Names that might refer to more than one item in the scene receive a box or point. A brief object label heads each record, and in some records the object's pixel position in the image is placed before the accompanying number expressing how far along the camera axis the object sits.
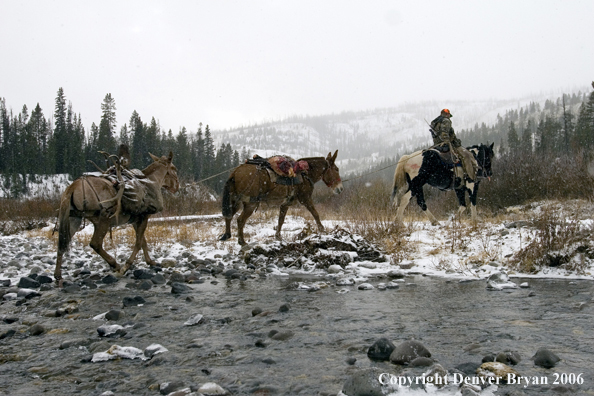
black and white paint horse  10.64
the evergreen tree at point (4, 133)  77.56
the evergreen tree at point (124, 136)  82.24
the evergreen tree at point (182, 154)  74.50
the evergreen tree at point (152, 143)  71.56
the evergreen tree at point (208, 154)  85.34
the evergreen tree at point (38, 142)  76.81
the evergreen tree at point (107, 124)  69.67
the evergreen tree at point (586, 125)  61.44
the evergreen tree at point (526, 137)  80.03
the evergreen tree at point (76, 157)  76.56
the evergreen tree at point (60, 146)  78.50
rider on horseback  10.48
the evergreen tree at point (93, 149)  74.88
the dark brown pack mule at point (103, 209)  6.09
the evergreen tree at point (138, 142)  70.21
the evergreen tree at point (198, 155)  85.04
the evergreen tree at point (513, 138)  81.78
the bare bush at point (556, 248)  5.95
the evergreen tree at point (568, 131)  73.25
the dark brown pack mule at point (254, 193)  9.27
